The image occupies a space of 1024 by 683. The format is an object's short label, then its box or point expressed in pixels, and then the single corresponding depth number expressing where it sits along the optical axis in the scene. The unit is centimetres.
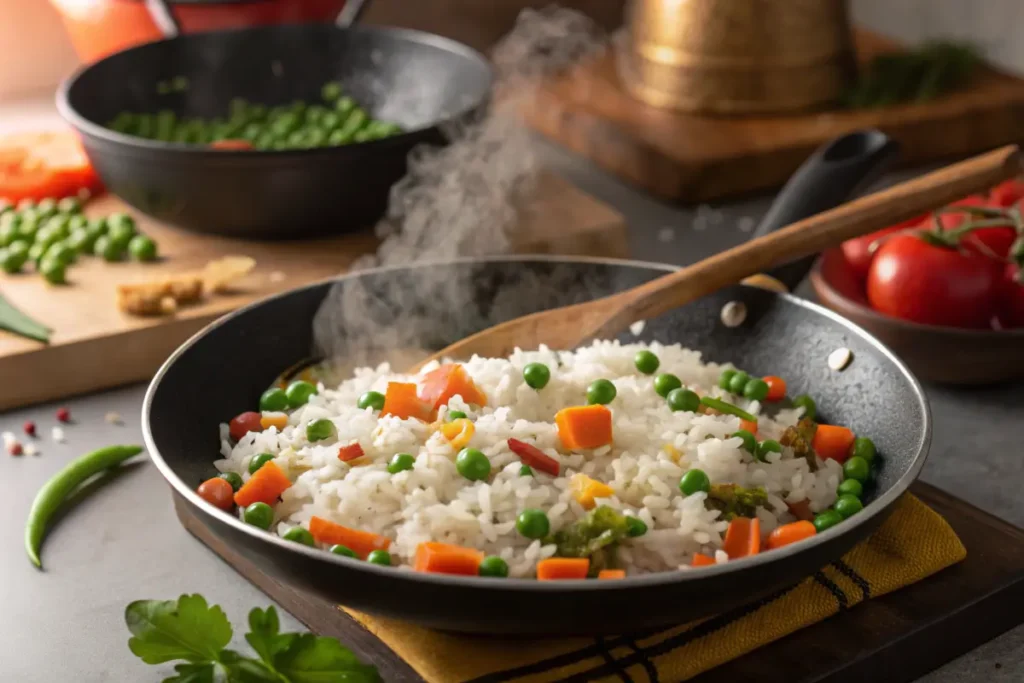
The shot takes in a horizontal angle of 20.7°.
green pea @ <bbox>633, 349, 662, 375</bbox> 110
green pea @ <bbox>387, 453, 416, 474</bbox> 102
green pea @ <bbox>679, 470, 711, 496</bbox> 101
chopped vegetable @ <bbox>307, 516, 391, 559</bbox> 100
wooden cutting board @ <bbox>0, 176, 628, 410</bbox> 119
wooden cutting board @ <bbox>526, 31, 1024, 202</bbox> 139
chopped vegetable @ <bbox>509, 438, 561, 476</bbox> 103
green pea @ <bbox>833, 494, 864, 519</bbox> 102
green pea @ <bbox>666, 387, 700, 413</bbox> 106
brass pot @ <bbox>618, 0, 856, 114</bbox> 141
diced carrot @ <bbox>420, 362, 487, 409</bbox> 106
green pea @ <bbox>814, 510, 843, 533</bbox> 102
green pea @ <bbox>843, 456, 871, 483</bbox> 105
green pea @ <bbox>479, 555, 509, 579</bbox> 98
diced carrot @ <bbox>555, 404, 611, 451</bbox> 104
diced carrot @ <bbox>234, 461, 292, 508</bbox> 103
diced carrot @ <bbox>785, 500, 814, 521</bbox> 103
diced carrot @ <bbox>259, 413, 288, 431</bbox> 108
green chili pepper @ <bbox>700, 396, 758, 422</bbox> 107
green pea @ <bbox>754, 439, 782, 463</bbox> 105
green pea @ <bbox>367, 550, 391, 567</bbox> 99
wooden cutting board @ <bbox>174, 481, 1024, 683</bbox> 100
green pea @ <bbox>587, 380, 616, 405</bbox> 105
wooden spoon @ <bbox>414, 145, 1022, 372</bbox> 112
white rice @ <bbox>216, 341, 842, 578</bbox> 100
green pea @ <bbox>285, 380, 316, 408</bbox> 110
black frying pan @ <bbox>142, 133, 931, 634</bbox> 96
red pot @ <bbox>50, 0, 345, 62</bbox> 140
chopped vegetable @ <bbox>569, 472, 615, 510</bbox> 101
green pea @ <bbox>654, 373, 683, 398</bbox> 108
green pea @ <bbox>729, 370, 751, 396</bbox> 110
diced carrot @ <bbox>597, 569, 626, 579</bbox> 98
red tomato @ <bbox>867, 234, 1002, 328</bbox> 118
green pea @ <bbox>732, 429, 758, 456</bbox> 104
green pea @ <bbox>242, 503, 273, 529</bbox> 101
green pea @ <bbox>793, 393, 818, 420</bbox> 110
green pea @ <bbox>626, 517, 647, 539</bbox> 99
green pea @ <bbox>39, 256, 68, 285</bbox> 124
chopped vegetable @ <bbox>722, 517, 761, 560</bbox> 100
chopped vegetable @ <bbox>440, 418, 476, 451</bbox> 103
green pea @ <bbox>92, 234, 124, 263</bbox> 127
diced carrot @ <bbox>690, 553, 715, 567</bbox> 99
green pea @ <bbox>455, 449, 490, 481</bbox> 102
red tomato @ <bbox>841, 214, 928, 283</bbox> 123
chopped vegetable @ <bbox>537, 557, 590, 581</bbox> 98
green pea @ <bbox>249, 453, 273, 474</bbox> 104
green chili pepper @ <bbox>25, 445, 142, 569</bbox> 109
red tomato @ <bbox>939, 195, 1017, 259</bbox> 120
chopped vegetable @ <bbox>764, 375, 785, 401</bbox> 111
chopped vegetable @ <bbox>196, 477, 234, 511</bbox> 102
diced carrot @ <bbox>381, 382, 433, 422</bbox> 106
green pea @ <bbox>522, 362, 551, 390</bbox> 106
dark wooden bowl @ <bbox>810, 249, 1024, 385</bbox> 116
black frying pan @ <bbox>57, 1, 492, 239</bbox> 124
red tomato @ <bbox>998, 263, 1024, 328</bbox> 118
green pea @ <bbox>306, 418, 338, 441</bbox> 105
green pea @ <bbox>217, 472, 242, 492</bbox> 104
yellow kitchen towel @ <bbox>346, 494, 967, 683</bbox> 100
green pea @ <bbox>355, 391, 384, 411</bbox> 107
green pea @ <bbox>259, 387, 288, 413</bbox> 110
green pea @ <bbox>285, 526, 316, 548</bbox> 100
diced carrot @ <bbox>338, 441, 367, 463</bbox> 103
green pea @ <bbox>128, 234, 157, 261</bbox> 127
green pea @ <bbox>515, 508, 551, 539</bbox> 99
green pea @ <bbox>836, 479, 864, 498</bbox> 104
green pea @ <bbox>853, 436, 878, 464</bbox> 106
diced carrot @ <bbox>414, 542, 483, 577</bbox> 98
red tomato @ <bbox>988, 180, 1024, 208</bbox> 126
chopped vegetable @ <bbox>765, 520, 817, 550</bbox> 100
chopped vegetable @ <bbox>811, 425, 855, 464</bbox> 106
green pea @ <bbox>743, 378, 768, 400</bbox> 109
